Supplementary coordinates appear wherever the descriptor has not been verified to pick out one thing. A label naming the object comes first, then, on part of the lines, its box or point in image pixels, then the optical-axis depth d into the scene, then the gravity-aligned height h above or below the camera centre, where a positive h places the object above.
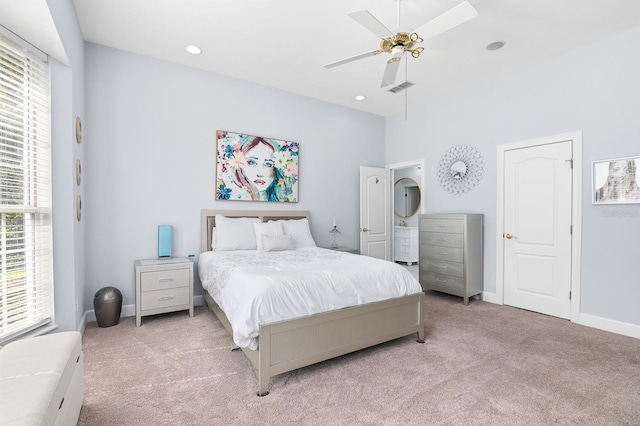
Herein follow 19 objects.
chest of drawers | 4.01 -0.59
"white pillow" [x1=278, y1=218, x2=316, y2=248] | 4.13 -0.29
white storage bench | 1.09 -0.69
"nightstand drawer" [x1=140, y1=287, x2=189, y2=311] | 3.18 -0.92
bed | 2.04 -0.92
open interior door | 5.21 -0.03
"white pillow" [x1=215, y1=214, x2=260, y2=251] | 3.76 -0.30
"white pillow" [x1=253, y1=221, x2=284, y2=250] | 3.85 -0.25
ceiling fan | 2.08 +1.31
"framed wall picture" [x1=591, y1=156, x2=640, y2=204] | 2.95 +0.29
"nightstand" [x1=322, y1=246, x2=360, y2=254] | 4.68 -0.58
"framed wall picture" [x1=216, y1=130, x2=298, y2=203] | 4.04 +0.58
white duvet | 2.05 -0.58
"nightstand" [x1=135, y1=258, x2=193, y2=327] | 3.16 -0.80
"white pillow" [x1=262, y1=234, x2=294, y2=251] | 3.68 -0.39
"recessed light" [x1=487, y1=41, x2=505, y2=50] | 3.20 +1.73
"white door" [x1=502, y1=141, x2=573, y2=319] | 3.46 -0.21
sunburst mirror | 4.29 +0.59
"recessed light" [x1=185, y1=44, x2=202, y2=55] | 3.36 +1.76
